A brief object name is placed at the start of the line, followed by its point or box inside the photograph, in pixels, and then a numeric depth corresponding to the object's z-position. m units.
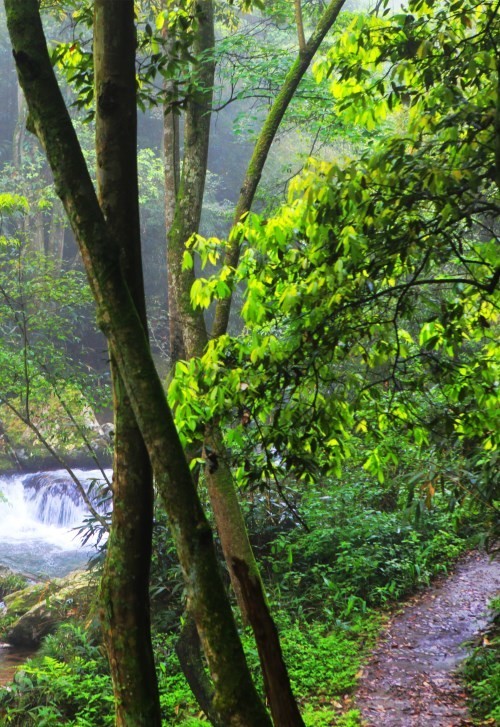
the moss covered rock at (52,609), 9.16
